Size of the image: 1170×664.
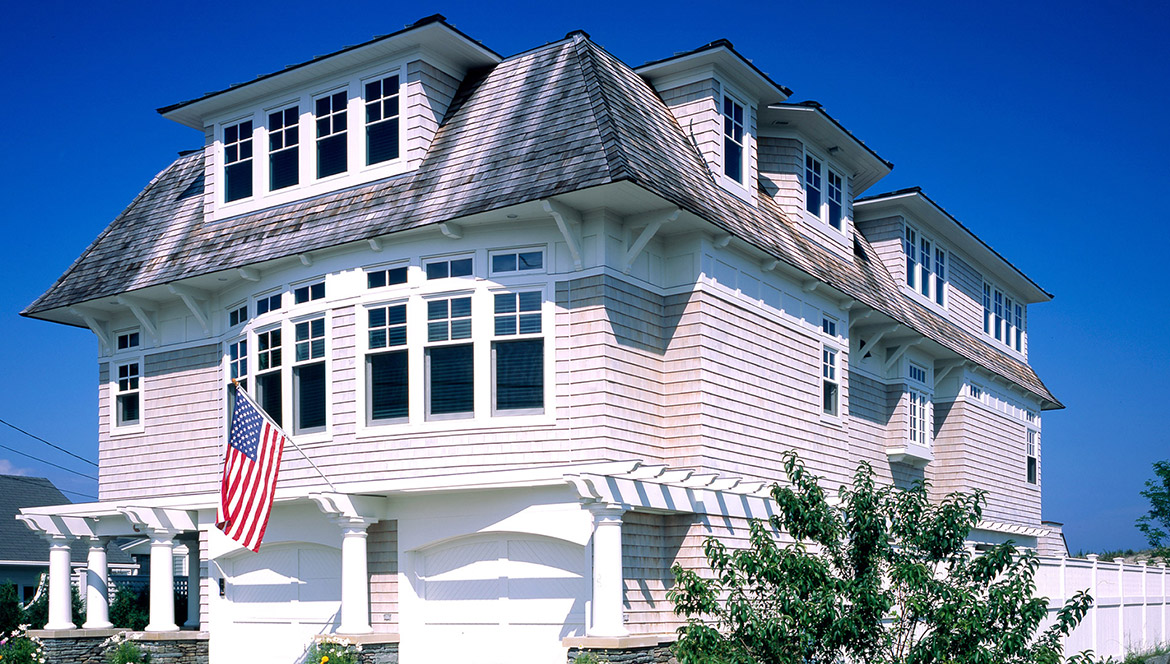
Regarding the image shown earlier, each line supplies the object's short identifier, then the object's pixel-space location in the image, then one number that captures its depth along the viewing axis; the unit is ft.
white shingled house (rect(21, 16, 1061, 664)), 55.01
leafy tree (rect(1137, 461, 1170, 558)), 184.65
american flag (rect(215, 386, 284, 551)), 54.75
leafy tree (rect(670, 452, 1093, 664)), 39.63
